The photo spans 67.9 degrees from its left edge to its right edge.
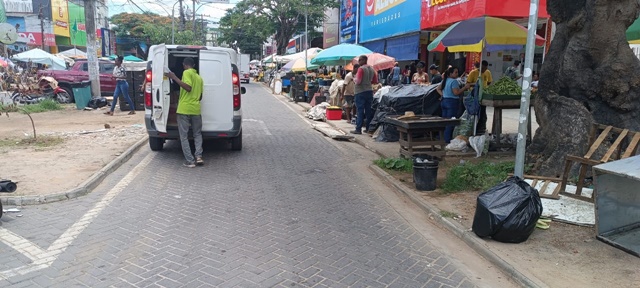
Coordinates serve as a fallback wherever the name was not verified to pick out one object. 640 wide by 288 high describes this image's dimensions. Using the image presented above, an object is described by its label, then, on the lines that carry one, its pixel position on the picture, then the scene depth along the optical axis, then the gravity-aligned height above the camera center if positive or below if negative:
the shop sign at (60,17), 44.00 +4.84
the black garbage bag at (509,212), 4.70 -1.36
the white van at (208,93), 8.55 -0.41
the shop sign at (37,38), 40.44 +2.61
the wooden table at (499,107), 9.12 -0.62
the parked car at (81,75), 19.52 -0.29
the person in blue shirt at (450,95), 9.99 -0.43
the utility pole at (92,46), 17.44 +0.82
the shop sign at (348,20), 30.61 +3.54
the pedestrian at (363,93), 11.67 -0.50
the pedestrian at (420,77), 13.99 -0.10
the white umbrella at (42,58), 27.85 +0.56
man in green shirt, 8.06 -0.66
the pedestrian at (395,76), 20.22 -0.12
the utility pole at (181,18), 41.90 +4.66
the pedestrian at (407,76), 19.70 -0.11
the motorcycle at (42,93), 18.25 -0.99
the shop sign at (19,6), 40.62 +5.24
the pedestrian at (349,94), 13.83 -0.64
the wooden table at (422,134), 8.09 -1.07
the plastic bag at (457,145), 9.56 -1.42
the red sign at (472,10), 14.72 +2.11
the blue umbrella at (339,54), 16.14 +0.63
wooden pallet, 5.44 -0.88
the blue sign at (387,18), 20.27 +2.68
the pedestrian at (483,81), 10.66 -0.14
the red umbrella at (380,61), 15.82 +0.40
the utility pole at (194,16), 42.54 +5.05
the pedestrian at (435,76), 12.49 -0.05
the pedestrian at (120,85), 15.47 -0.52
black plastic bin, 6.80 -1.41
